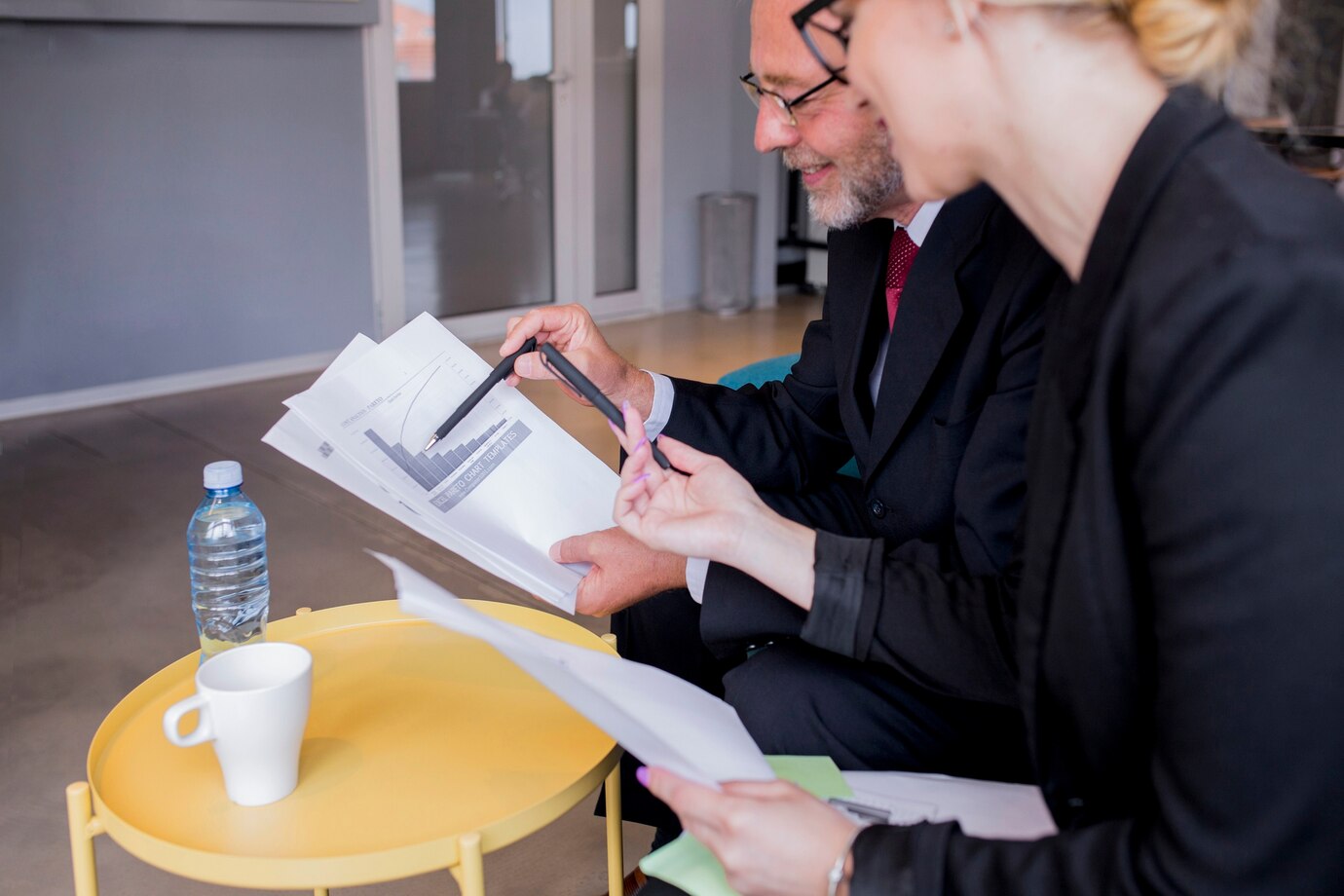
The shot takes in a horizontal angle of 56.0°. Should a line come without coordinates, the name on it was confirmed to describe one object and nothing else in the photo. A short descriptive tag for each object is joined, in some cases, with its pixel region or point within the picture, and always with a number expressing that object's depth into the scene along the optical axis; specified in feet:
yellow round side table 3.31
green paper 2.94
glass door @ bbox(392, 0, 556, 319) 16.25
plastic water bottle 4.94
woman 2.13
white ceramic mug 3.25
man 4.02
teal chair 7.04
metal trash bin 19.54
